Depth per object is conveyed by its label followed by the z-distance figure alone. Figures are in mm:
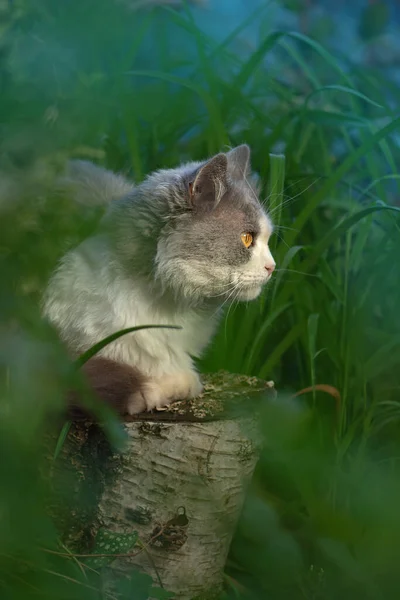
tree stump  3419
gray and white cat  3483
